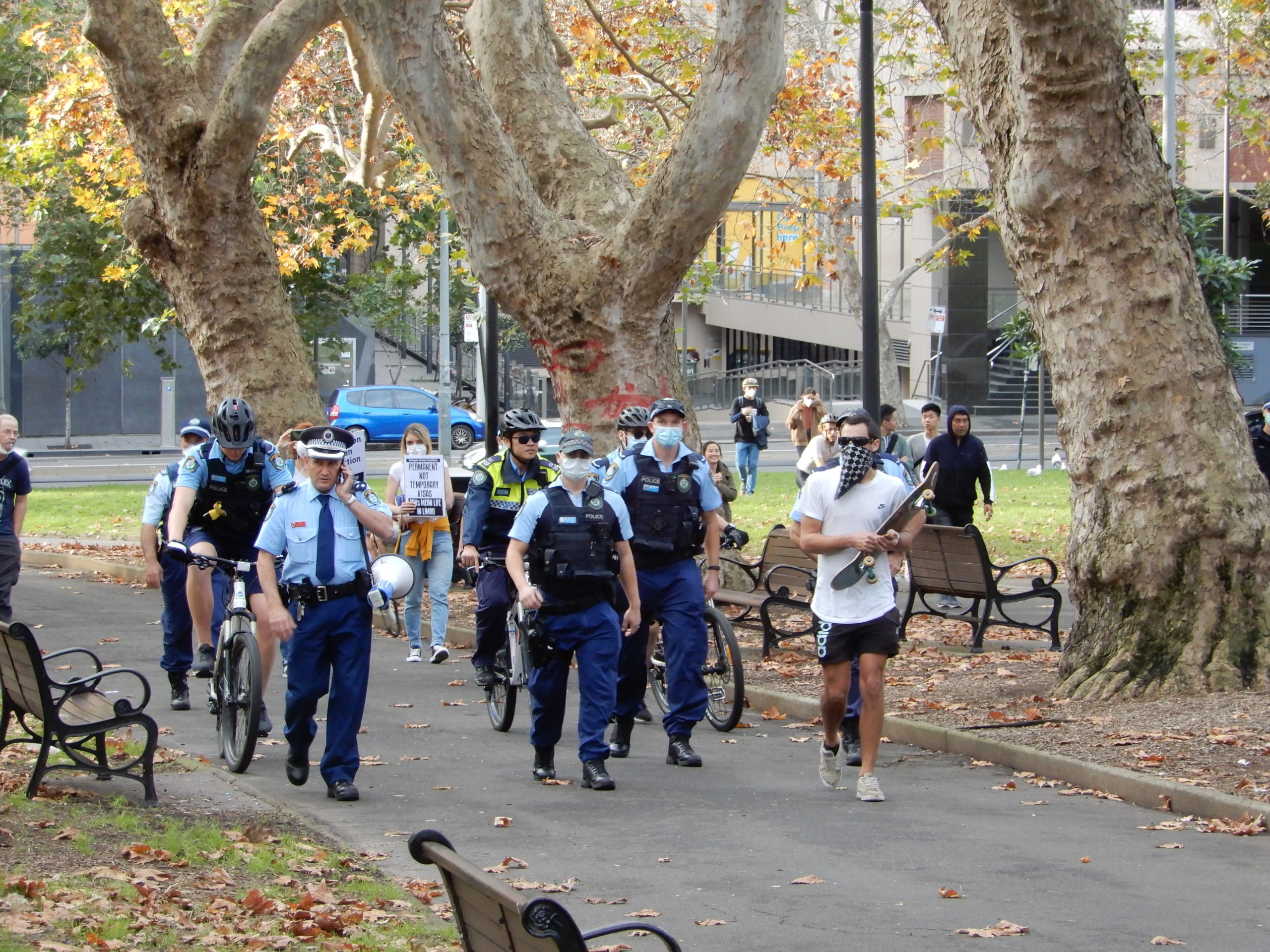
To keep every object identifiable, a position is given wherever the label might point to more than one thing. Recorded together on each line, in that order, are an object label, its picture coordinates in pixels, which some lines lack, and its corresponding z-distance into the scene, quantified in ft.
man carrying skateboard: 50.98
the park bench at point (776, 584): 77.51
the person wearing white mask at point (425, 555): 83.76
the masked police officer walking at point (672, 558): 57.41
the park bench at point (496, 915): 18.70
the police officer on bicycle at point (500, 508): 65.51
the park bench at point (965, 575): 77.41
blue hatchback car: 280.31
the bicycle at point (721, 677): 61.93
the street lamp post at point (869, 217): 99.96
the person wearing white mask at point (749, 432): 170.71
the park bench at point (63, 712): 46.85
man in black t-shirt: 76.79
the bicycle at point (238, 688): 54.34
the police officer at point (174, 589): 66.44
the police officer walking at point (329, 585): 51.11
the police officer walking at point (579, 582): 53.26
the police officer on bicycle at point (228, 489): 61.72
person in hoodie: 95.91
